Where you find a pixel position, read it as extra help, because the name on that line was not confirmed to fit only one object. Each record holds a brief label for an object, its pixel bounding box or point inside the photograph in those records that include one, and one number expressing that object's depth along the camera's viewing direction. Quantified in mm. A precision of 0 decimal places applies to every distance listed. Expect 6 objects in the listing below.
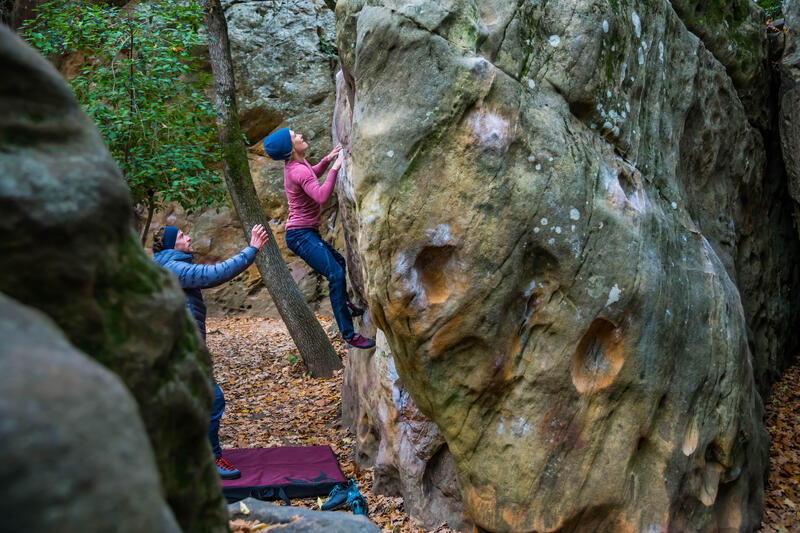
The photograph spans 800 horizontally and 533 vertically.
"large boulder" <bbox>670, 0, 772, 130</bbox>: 6934
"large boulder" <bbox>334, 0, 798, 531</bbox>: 4582
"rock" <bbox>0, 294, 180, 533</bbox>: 1214
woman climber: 6281
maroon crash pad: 6008
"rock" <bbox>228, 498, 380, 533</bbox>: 3199
